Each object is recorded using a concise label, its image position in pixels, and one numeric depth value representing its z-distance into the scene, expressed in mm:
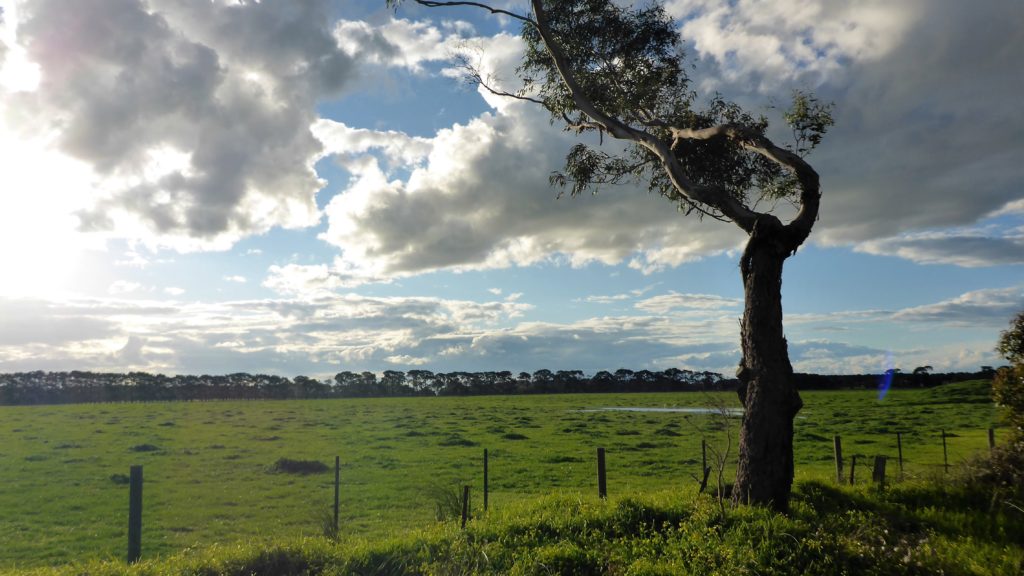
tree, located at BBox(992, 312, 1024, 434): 14352
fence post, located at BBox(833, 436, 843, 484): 19381
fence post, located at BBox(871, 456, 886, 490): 15461
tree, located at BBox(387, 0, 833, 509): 13359
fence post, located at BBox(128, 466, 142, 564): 12219
